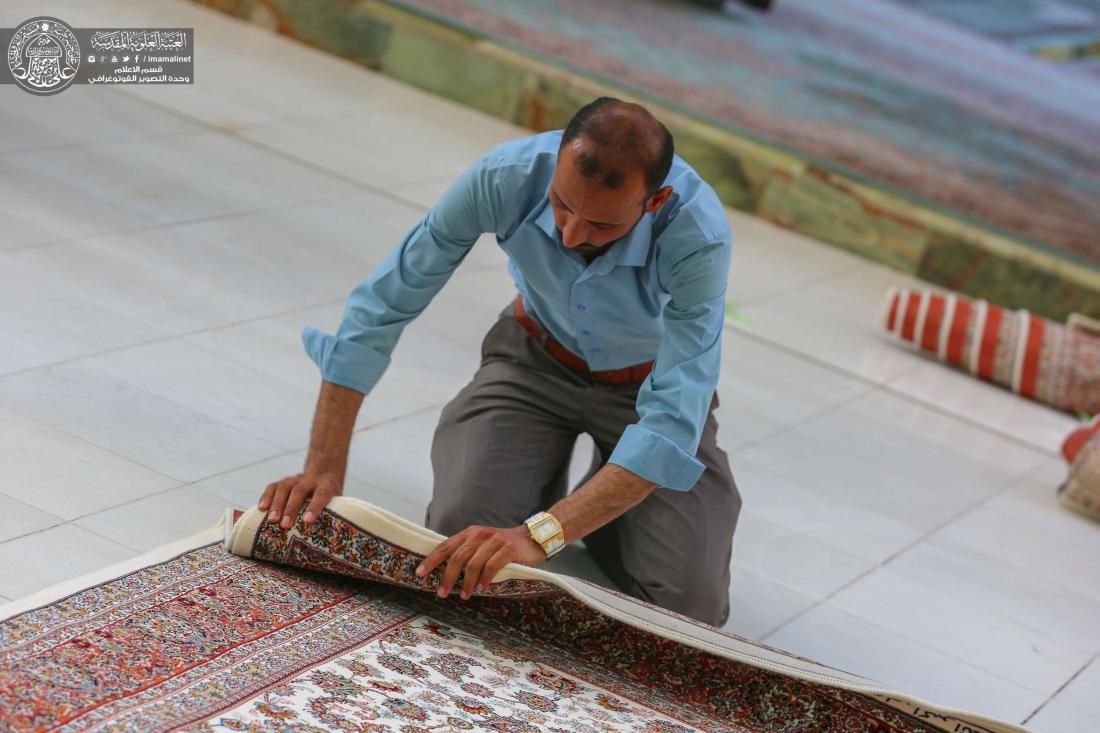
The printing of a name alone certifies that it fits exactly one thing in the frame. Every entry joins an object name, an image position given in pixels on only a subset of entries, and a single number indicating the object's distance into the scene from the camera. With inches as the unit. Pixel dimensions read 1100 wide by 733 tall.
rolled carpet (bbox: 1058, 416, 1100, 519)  317.1
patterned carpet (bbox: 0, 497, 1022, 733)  155.0
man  182.2
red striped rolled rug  392.5
